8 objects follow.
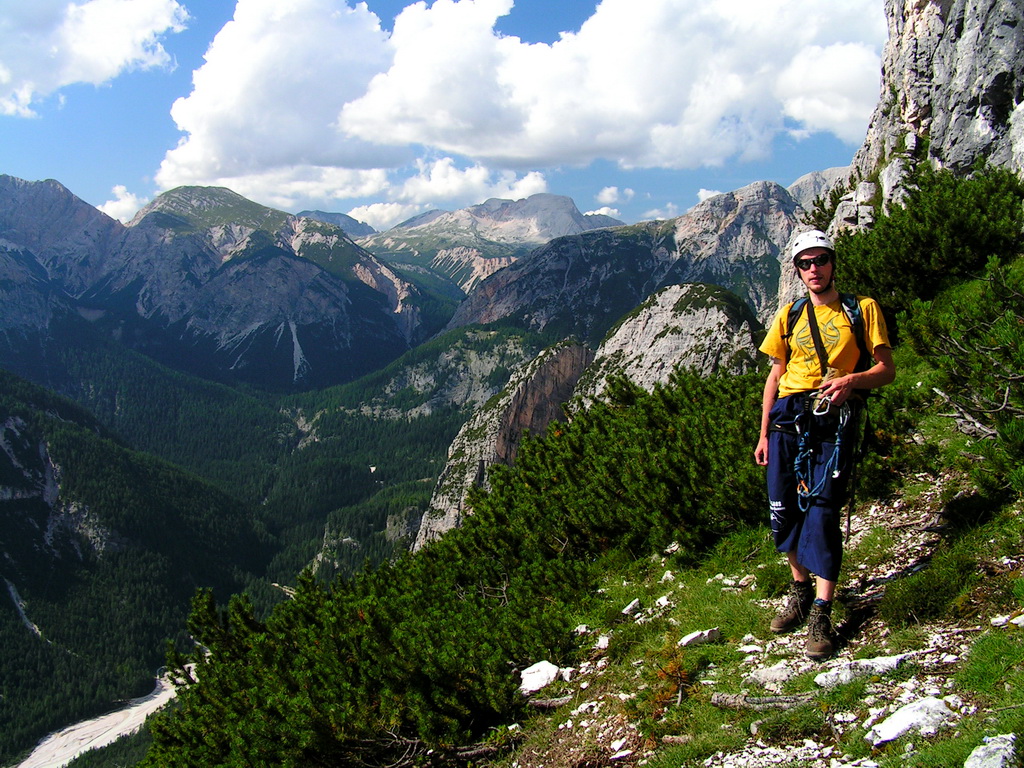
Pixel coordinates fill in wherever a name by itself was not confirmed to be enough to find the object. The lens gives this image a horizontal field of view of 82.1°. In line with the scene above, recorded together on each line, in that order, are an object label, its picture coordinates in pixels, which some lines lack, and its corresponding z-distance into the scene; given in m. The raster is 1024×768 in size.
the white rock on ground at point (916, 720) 3.66
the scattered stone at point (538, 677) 6.50
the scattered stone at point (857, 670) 4.46
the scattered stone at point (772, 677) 4.97
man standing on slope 5.26
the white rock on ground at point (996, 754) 2.95
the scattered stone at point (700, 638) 6.09
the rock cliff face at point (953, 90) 20.12
